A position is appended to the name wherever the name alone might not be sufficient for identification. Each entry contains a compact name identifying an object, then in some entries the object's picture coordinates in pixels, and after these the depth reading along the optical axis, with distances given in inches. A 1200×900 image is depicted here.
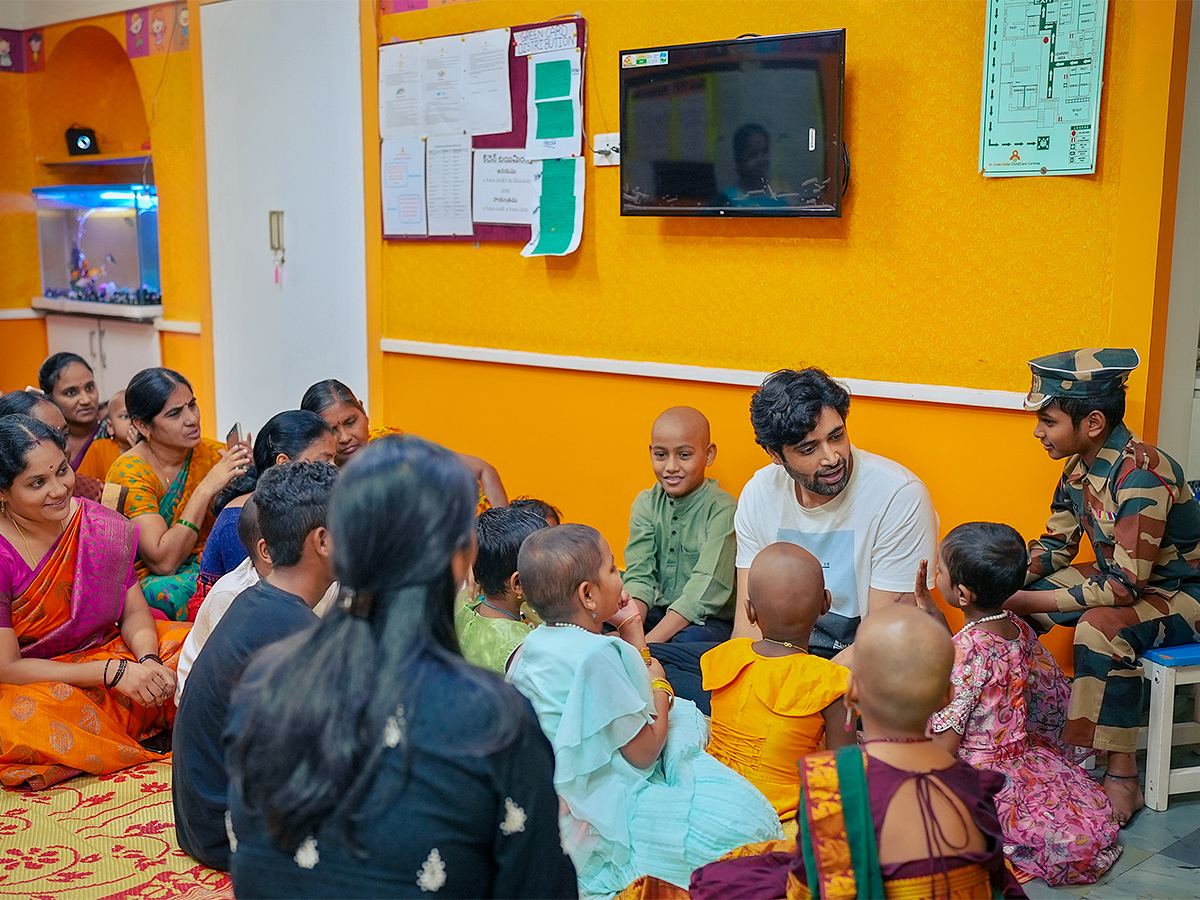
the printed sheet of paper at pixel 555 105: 164.9
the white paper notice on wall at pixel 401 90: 186.1
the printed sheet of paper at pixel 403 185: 188.7
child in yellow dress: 94.3
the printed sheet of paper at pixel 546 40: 164.4
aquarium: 267.3
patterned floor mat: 99.5
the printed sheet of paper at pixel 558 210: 167.2
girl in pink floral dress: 99.6
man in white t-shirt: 118.1
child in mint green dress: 85.0
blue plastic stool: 109.4
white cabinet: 257.3
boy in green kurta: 135.1
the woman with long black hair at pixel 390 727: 50.3
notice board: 165.0
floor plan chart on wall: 118.6
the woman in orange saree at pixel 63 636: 119.0
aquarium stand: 253.1
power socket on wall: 161.3
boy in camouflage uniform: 109.0
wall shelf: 267.6
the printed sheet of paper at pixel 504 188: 173.5
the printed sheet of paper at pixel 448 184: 181.9
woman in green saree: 147.2
